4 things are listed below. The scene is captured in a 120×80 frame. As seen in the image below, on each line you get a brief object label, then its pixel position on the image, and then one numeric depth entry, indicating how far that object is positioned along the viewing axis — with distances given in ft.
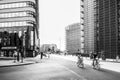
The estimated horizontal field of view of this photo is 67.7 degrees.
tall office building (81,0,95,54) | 129.69
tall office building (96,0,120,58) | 84.48
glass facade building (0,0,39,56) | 101.61
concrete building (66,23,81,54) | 286.75
